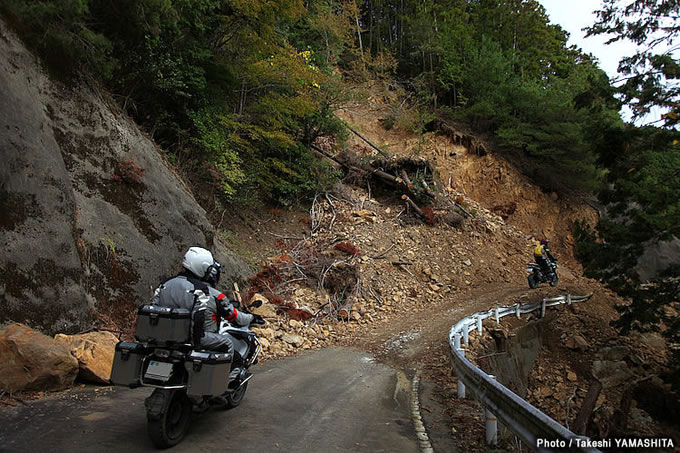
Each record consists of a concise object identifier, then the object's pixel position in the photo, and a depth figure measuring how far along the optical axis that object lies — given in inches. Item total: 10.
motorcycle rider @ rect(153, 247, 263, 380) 146.6
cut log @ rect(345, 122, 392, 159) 880.9
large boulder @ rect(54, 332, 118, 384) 204.5
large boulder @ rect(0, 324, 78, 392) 177.2
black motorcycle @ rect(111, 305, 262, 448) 136.8
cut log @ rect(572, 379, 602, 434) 225.1
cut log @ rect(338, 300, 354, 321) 460.3
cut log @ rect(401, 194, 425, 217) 733.9
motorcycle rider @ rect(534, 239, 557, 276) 596.1
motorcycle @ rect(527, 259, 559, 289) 598.6
